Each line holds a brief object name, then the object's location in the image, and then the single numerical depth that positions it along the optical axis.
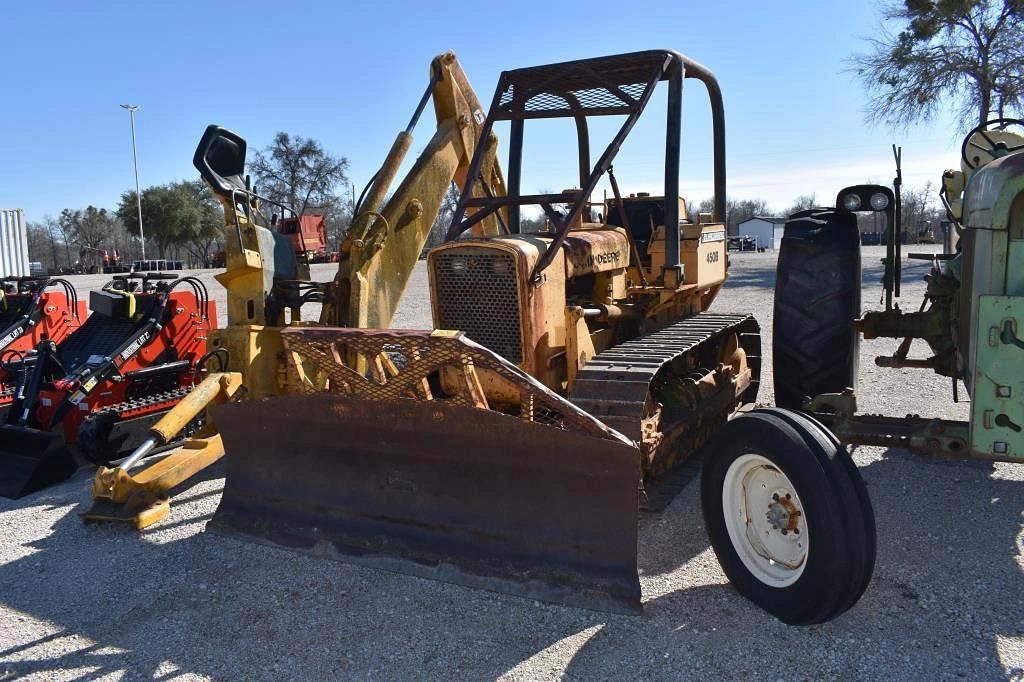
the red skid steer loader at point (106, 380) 6.22
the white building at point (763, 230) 76.75
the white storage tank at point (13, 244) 26.22
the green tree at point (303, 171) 48.31
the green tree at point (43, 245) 66.25
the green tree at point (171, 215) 52.12
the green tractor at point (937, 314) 3.63
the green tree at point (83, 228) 60.74
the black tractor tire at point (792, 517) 3.35
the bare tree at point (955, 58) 26.03
